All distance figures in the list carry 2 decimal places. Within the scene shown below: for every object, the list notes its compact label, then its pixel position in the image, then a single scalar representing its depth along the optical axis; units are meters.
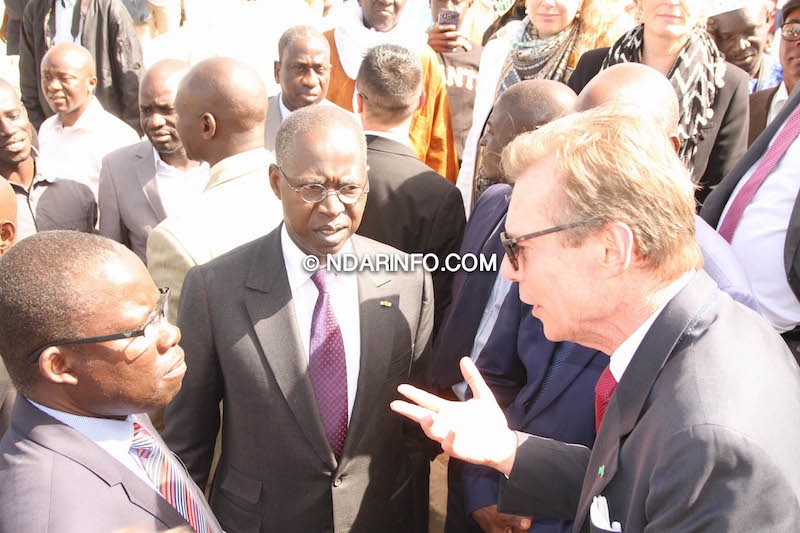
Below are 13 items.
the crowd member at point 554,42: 4.31
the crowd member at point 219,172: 2.49
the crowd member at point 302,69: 4.36
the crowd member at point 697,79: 3.54
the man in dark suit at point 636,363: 1.26
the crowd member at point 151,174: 3.67
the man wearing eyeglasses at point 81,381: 1.49
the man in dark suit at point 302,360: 2.19
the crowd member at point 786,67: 3.87
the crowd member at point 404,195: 3.23
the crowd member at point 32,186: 3.62
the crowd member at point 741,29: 4.98
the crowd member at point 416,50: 4.77
